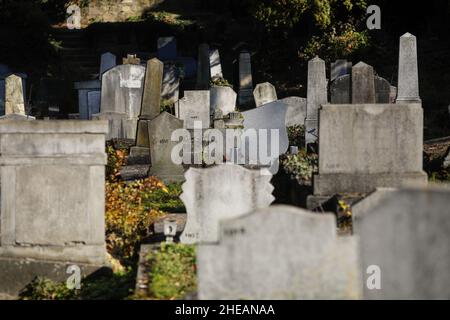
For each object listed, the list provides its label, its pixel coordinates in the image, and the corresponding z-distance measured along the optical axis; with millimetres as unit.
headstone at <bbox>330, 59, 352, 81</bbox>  23812
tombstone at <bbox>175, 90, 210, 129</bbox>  19344
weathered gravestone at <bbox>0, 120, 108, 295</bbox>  9430
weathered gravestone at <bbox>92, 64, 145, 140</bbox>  21328
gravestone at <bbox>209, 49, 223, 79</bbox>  29688
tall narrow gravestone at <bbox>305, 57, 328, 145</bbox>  17953
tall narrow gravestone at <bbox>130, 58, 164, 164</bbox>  18188
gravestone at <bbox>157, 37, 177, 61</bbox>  32469
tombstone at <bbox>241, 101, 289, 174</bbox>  15797
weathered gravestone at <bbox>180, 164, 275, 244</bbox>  10039
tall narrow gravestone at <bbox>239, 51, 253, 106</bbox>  28172
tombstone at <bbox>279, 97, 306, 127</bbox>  20172
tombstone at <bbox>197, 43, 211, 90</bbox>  28266
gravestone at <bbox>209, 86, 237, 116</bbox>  24047
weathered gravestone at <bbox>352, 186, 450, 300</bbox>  5965
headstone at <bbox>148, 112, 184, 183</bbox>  15531
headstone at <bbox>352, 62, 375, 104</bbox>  16109
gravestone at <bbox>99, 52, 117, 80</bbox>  28000
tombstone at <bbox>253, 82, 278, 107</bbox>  23844
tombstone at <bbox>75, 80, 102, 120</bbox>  24172
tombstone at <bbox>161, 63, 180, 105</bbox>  27922
